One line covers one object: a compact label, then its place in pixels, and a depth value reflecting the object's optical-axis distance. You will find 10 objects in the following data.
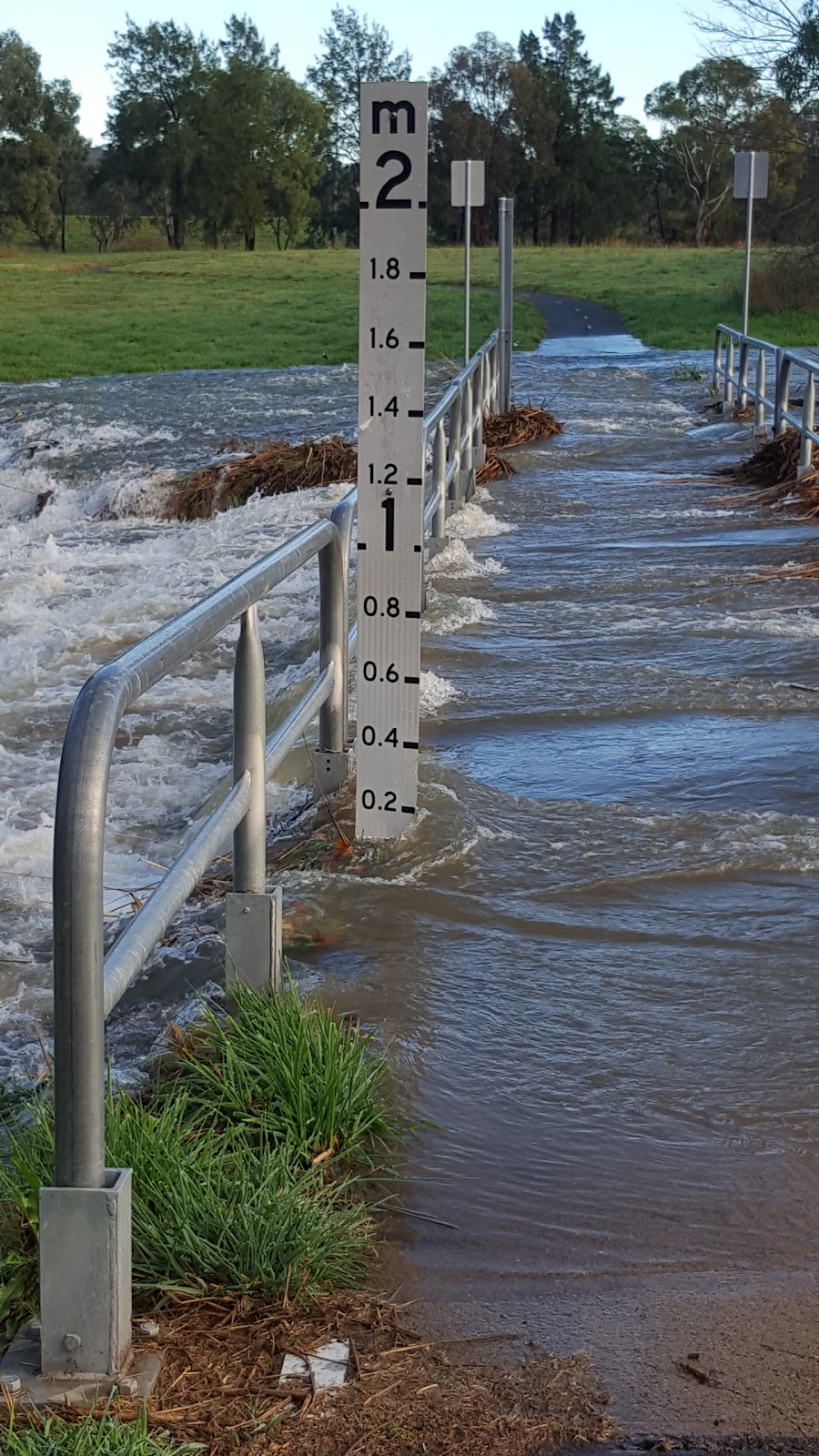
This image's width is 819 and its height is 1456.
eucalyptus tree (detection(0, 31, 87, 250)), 90.44
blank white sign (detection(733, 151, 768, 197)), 19.38
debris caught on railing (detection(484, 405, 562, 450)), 16.88
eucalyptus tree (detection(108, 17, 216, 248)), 95.69
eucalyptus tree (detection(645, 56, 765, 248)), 87.81
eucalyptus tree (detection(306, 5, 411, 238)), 103.62
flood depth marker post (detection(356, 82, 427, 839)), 4.69
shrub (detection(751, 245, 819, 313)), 35.06
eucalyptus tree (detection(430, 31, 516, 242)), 93.69
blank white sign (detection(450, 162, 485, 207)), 18.41
